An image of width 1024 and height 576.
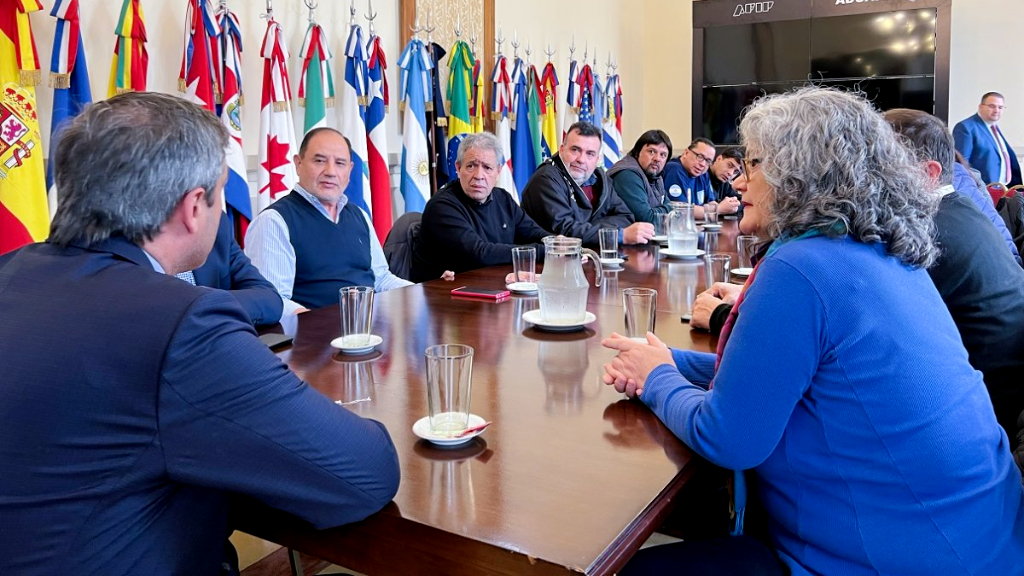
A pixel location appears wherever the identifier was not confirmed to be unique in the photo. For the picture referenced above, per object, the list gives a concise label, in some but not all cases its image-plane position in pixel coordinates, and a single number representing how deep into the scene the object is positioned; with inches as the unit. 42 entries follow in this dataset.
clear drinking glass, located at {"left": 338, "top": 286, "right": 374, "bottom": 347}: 65.7
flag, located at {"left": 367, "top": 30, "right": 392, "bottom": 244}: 193.9
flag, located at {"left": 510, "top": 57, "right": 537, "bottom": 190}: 249.6
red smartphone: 88.9
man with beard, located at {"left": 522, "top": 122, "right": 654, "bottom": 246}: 163.2
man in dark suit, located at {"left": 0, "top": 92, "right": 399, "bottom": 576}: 34.5
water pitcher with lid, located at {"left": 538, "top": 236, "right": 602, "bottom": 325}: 72.2
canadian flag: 167.5
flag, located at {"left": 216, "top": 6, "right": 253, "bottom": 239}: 156.8
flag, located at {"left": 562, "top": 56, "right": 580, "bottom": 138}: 282.7
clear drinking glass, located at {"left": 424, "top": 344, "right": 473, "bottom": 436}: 45.5
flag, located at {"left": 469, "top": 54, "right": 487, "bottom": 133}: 231.3
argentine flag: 206.2
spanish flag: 122.5
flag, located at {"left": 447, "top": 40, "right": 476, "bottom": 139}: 222.4
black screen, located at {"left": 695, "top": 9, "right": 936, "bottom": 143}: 291.1
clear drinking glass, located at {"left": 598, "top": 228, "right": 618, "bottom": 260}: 110.3
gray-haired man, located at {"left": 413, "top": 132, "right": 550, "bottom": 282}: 129.3
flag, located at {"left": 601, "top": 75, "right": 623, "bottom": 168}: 306.3
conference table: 35.6
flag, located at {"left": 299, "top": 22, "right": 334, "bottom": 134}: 178.5
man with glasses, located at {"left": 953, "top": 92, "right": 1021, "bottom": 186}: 283.0
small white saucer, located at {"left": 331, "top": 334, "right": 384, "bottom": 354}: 65.2
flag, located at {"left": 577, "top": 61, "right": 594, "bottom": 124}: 288.8
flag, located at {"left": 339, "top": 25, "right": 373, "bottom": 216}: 187.2
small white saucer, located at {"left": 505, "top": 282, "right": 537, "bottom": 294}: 92.8
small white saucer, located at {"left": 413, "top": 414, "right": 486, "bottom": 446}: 45.0
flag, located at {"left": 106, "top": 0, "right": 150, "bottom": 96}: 138.6
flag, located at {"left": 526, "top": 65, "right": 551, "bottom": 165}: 259.4
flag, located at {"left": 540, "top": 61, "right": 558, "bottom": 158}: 266.8
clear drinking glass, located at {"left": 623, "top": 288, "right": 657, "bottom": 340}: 65.1
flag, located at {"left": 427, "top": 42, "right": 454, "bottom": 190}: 218.1
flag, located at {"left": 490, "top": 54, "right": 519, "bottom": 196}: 240.4
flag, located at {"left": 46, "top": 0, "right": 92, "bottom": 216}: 129.9
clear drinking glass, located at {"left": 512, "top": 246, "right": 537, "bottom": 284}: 94.0
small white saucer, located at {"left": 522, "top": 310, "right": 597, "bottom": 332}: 72.7
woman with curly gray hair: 44.5
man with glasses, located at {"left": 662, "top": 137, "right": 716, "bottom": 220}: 230.8
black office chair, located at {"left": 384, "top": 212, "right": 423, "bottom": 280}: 137.6
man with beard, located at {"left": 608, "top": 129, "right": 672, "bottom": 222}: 201.8
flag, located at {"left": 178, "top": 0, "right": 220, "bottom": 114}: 150.8
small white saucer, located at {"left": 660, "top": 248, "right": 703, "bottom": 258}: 121.1
